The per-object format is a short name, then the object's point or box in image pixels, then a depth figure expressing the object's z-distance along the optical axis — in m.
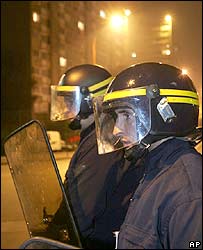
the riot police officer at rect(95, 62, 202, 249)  1.67
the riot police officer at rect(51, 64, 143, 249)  2.74
